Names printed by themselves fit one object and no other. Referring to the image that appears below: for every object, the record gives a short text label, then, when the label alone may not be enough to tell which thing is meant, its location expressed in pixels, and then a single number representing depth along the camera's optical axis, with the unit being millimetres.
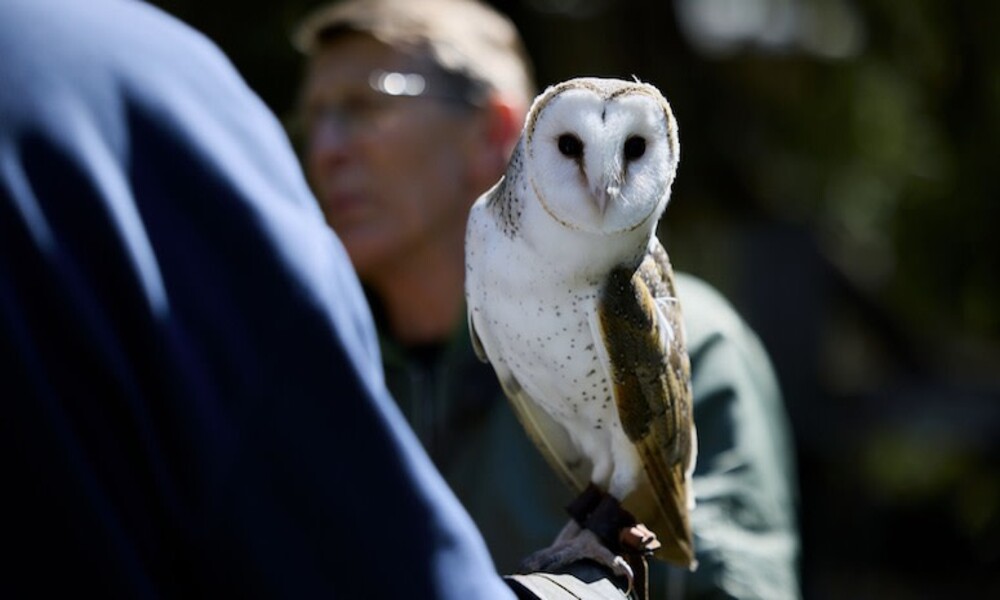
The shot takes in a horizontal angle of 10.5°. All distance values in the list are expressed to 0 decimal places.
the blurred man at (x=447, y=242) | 3651
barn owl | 3134
